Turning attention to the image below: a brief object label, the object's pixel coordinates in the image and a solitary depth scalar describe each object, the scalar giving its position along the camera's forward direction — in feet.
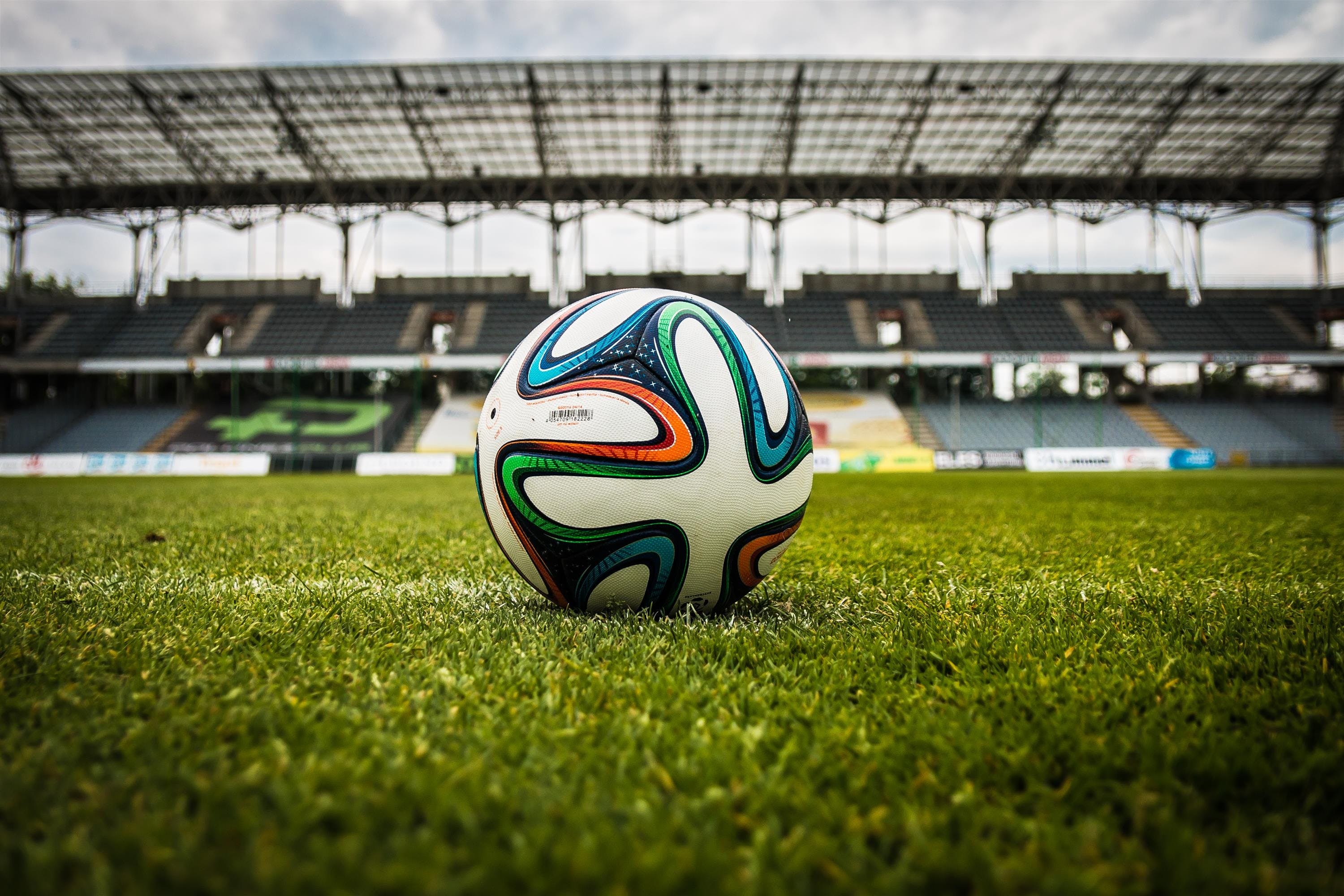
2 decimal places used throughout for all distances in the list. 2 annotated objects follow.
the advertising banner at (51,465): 75.41
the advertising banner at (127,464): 76.33
